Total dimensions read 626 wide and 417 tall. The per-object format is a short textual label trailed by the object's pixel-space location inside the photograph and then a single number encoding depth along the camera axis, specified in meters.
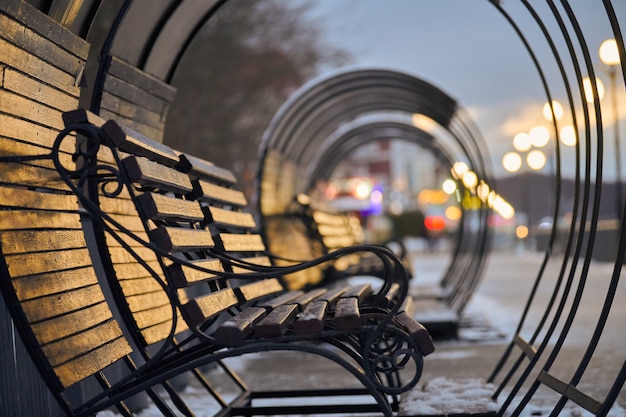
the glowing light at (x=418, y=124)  18.15
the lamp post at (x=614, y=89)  18.14
